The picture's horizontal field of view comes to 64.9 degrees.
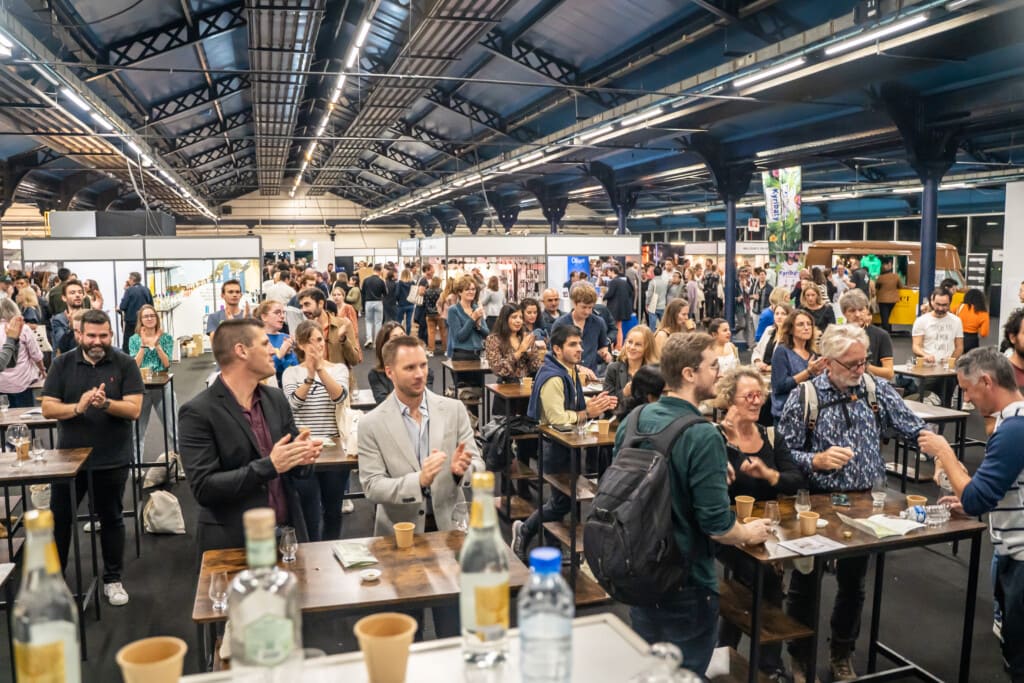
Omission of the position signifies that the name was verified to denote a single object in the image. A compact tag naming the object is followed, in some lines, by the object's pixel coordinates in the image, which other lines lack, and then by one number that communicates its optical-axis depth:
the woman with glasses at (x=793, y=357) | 5.14
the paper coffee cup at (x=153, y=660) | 1.16
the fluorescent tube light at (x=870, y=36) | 6.21
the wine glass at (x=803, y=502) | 3.19
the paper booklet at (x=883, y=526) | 3.02
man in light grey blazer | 3.04
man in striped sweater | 2.84
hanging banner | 13.62
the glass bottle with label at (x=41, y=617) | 1.10
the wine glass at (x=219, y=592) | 2.34
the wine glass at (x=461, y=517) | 2.95
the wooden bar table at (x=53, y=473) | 3.67
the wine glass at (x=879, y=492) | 3.37
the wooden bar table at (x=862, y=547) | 2.89
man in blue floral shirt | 3.40
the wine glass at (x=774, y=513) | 3.12
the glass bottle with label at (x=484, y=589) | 1.26
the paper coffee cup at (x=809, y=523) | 3.03
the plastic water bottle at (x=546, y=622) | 1.23
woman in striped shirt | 4.46
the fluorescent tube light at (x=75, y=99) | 8.30
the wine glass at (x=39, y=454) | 3.96
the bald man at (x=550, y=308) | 8.01
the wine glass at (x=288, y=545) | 2.68
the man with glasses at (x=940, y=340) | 7.66
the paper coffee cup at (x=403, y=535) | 2.79
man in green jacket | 2.39
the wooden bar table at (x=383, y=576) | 2.37
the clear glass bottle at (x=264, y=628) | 1.12
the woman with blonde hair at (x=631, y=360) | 5.19
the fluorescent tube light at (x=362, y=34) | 7.90
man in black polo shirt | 4.14
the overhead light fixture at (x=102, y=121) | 9.82
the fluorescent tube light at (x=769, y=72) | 7.53
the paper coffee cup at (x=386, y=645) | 1.27
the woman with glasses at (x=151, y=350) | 6.46
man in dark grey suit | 2.80
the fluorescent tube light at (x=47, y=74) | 7.58
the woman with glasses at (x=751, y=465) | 3.39
